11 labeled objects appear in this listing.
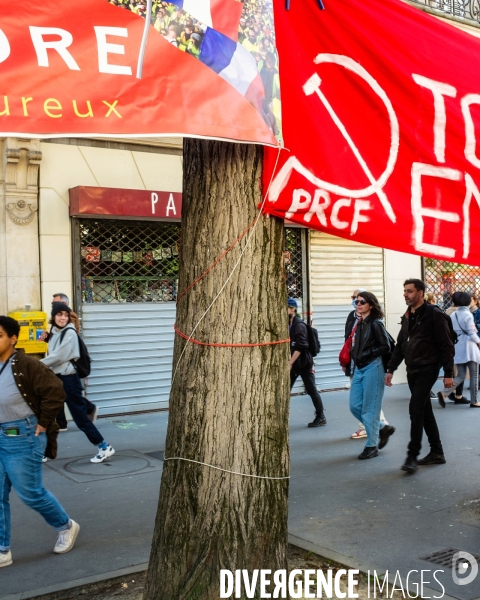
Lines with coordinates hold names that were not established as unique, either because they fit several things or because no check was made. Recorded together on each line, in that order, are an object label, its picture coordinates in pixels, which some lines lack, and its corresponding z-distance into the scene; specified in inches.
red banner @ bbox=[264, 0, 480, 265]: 141.9
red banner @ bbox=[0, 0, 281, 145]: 110.8
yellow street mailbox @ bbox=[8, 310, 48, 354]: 387.9
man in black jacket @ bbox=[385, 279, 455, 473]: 276.7
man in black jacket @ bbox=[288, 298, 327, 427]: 375.2
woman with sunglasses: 303.1
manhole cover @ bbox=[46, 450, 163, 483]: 290.0
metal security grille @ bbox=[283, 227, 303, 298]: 515.2
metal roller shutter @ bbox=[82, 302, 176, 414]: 427.2
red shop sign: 406.0
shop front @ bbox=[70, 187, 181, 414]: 421.4
